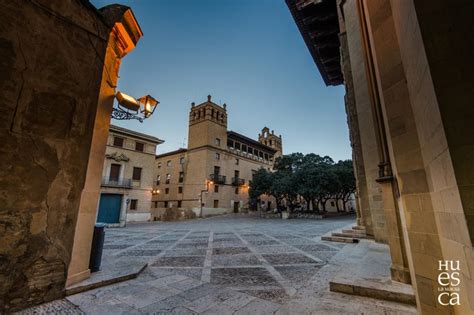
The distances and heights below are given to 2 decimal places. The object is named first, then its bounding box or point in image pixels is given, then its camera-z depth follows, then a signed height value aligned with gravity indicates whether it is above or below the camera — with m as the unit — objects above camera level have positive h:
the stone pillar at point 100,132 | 3.32 +1.30
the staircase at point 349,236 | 7.43 -1.31
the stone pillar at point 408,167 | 2.13 +0.41
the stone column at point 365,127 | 6.73 +2.62
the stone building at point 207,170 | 27.62 +4.74
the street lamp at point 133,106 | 4.46 +2.16
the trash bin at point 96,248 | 3.73 -0.83
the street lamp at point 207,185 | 26.83 +2.22
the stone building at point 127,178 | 18.88 +2.45
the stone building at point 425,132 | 1.43 +0.64
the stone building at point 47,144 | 2.63 +0.85
